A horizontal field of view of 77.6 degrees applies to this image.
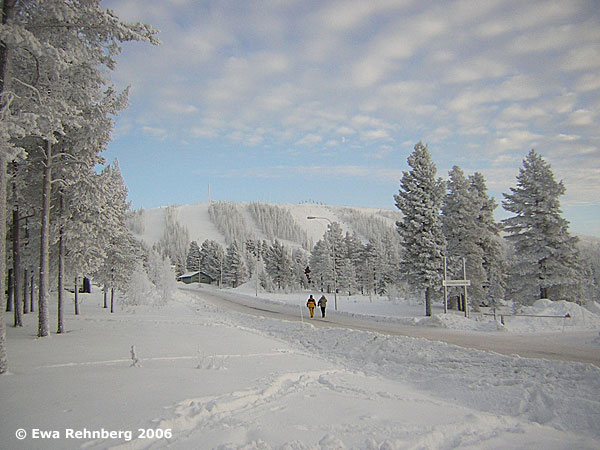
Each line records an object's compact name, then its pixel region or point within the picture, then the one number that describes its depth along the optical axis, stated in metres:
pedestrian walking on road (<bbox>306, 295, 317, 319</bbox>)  26.77
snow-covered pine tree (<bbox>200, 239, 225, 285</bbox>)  92.12
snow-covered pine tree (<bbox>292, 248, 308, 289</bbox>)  80.91
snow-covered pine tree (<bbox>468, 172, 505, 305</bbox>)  31.91
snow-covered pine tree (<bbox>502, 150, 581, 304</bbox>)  28.16
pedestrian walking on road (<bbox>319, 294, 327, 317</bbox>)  25.95
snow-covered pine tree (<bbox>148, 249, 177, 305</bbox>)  35.46
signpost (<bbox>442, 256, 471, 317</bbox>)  23.06
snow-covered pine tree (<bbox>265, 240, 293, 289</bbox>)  77.19
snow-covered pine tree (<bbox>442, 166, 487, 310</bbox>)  29.95
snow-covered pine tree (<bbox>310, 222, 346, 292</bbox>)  64.75
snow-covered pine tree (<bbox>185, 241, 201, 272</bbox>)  109.12
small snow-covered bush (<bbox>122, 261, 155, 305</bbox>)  31.74
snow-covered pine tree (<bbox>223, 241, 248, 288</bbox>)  83.81
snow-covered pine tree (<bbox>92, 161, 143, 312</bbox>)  24.50
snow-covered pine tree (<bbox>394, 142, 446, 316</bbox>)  27.02
